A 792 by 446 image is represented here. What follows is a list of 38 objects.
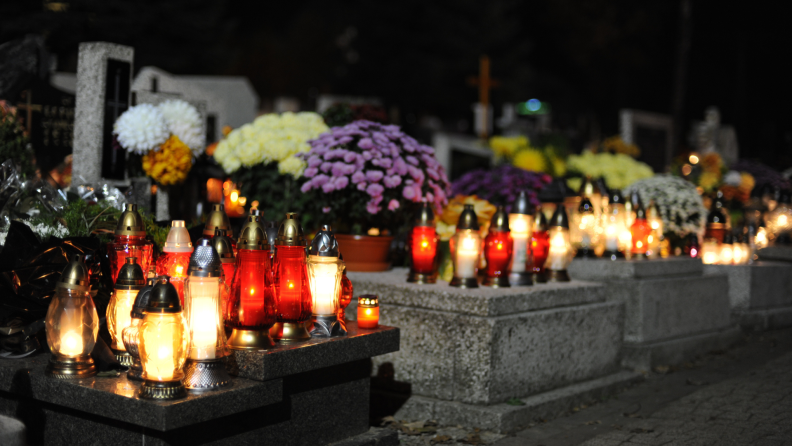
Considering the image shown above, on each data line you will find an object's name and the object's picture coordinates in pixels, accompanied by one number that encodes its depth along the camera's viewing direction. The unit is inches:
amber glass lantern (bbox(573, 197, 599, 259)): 266.0
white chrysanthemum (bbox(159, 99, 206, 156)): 234.5
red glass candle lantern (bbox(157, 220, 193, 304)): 134.6
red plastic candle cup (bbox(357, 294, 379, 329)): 155.1
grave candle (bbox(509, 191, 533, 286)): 205.2
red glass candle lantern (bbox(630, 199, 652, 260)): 267.9
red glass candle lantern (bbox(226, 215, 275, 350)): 127.6
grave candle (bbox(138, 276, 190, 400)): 109.7
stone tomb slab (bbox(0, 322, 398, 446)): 111.6
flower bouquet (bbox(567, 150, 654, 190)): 424.5
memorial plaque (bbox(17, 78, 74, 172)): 329.4
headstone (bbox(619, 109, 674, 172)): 618.2
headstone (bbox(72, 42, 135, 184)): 229.3
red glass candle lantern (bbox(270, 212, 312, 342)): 136.5
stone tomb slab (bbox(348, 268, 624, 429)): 178.5
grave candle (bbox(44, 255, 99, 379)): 121.3
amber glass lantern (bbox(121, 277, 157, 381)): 114.9
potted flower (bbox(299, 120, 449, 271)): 208.1
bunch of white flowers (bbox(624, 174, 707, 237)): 317.4
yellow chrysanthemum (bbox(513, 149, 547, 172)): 465.4
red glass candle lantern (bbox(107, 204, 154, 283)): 140.7
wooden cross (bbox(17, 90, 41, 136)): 326.6
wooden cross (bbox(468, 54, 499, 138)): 793.2
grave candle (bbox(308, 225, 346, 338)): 141.6
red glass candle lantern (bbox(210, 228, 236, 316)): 127.6
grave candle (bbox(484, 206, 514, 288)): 197.0
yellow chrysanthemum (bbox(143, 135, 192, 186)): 230.7
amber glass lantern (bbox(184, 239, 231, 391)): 116.9
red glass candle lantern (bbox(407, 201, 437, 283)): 195.8
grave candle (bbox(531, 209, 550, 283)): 214.5
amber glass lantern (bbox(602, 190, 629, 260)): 263.0
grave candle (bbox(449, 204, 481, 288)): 192.9
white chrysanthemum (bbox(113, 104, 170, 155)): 222.5
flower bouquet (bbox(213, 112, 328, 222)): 226.7
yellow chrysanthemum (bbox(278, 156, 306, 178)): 222.1
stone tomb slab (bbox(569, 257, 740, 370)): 246.7
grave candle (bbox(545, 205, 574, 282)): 219.6
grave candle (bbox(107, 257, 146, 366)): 125.5
